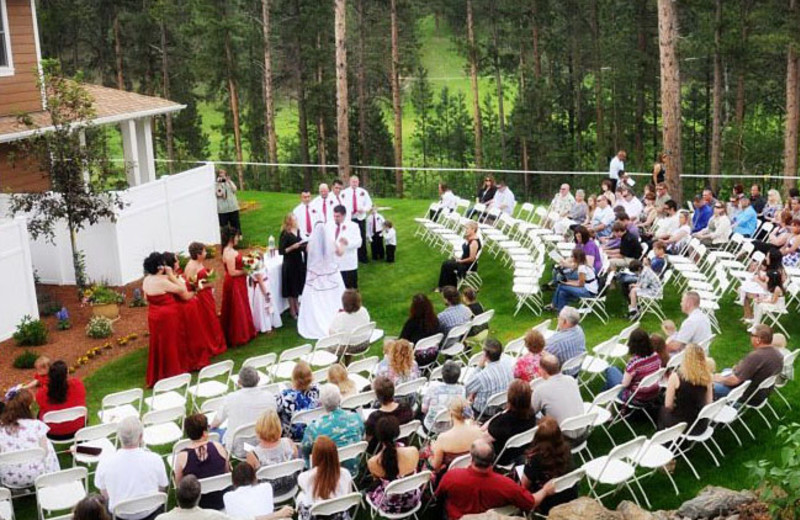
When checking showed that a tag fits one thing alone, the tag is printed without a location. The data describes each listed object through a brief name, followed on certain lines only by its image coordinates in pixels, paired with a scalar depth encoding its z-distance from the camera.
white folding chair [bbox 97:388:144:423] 9.99
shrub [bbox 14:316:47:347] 14.54
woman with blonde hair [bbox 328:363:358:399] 9.54
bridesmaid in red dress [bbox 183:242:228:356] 13.09
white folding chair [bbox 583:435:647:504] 8.31
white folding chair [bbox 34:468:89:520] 8.27
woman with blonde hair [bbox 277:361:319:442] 9.37
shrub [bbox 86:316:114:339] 14.79
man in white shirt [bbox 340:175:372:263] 18.08
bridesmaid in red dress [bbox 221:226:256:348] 13.75
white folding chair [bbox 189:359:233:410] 10.55
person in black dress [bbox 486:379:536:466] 8.48
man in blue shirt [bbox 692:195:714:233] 17.47
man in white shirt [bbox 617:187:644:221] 17.97
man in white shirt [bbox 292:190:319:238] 16.05
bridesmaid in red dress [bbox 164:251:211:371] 13.02
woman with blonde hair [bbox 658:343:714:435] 9.26
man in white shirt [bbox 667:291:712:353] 11.10
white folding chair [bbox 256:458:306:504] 8.00
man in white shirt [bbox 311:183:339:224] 16.11
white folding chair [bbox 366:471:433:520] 7.79
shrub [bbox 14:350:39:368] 13.62
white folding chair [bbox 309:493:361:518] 7.47
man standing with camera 19.83
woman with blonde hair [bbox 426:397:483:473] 8.32
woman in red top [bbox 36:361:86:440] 9.82
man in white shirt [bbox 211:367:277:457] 9.07
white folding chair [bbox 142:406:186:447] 9.53
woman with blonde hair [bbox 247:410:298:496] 8.19
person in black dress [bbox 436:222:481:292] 15.62
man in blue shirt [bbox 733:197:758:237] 16.95
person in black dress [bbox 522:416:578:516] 7.95
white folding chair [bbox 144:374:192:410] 10.45
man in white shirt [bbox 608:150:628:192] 20.81
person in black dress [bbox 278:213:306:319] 14.67
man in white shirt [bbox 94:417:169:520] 7.94
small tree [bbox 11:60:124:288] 15.56
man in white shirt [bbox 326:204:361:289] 14.65
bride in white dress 14.45
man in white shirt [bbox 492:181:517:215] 19.50
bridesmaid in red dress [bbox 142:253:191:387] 12.40
